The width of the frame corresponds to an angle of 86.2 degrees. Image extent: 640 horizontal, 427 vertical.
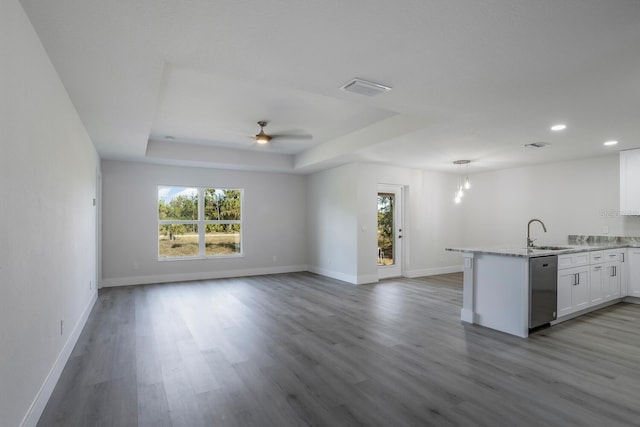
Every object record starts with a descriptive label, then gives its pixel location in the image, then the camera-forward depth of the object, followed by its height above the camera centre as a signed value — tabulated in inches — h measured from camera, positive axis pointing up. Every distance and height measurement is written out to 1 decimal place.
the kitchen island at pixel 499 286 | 148.7 -34.8
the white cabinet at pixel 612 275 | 196.5 -37.4
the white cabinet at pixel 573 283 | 166.7 -36.3
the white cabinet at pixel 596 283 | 185.6 -39.8
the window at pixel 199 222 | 278.7 -8.7
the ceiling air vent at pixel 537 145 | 195.2 +38.7
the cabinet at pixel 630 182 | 205.8 +17.7
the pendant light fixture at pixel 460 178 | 253.6 +31.7
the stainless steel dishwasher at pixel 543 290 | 150.3 -35.8
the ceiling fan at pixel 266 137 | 186.1 +42.4
